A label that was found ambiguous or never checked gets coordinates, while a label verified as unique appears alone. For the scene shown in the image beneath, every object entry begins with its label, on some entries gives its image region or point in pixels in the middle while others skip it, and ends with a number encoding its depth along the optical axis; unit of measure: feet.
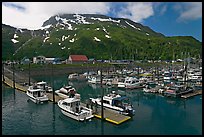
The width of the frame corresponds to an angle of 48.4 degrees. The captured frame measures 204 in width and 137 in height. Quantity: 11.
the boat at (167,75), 185.62
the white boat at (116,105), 81.55
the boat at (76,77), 204.03
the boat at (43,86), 129.29
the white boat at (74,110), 75.92
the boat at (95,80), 176.24
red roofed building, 337.72
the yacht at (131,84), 147.02
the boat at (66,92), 114.59
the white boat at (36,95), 103.40
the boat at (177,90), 118.01
